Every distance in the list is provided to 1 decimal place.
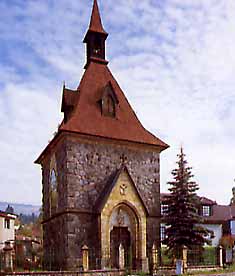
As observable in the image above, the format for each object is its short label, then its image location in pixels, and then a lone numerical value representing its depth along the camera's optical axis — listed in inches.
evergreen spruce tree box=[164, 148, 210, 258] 1037.2
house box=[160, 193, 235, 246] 1731.1
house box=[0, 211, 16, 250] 1507.1
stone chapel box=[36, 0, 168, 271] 909.2
